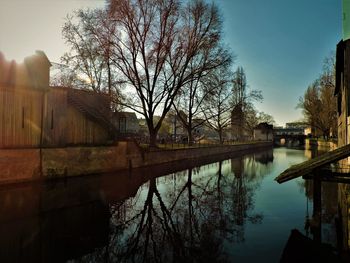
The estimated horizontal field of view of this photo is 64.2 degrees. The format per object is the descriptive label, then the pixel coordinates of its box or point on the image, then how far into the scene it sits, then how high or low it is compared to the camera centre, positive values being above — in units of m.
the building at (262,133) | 96.81 +1.25
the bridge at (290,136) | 94.99 +0.23
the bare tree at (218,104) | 31.23 +4.64
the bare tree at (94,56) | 24.55 +7.67
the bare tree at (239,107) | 40.10 +4.45
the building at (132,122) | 77.30 +3.98
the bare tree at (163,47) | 24.56 +8.34
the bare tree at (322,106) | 42.36 +5.77
